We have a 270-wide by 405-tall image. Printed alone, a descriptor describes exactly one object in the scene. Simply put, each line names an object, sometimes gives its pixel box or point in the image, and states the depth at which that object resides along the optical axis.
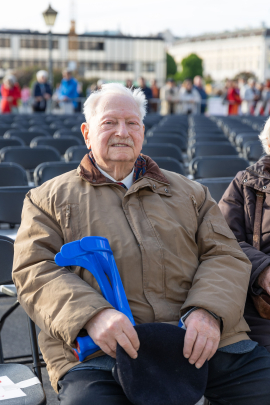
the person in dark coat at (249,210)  2.62
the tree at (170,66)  102.38
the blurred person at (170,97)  21.83
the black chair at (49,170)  4.36
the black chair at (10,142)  6.68
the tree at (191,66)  94.19
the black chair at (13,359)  2.00
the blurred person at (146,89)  20.53
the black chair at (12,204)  3.49
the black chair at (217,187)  3.73
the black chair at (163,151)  6.11
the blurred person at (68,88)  17.09
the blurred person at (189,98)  21.17
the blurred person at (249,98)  22.94
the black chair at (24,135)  7.88
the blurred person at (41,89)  16.92
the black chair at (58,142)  6.89
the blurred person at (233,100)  22.83
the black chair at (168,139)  7.56
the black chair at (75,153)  5.75
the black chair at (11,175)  4.34
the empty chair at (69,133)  8.50
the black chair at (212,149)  6.39
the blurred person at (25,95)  31.48
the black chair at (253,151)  6.82
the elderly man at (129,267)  2.05
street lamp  16.91
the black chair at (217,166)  4.96
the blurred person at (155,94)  22.95
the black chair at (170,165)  4.64
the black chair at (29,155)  5.71
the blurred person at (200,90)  21.91
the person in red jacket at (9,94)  17.89
